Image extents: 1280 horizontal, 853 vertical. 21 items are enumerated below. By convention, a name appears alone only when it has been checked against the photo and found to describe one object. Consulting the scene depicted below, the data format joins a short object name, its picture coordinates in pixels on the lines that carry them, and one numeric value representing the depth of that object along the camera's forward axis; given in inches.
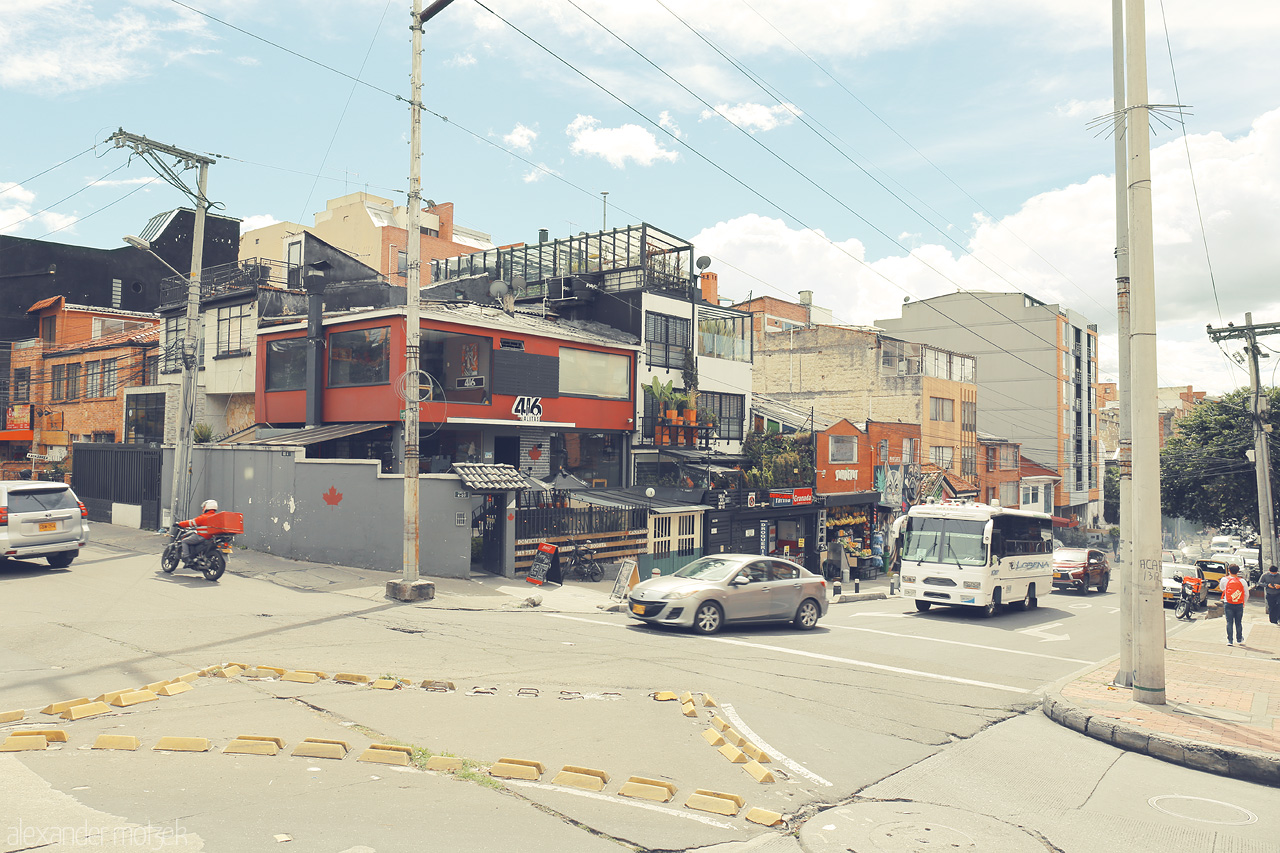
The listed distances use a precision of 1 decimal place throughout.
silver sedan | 559.8
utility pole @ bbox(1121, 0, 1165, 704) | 381.4
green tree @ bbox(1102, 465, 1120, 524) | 2876.5
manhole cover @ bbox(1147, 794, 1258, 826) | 255.4
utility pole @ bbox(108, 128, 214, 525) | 866.8
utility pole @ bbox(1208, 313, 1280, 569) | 1159.0
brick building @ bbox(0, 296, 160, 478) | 1400.1
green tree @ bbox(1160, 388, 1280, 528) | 1549.0
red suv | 1226.0
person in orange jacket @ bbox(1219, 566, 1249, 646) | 677.3
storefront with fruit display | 1419.8
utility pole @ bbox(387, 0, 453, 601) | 602.2
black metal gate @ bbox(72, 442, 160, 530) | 992.9
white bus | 770.8
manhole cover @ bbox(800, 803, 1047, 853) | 217.9
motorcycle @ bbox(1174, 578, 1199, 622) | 1010.7
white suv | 606.2
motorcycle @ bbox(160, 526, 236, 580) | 631.2
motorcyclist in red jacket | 632.4
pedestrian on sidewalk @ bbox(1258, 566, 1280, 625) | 884.0
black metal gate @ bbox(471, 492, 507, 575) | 771.4
